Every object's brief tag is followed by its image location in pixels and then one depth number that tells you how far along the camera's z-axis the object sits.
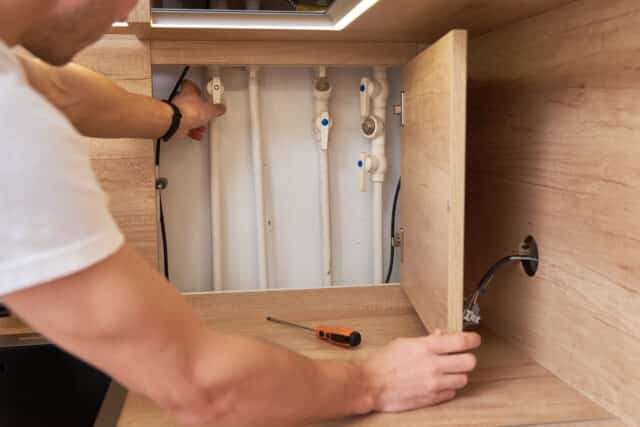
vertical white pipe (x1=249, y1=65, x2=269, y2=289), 1.47
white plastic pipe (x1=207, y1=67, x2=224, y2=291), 1.48
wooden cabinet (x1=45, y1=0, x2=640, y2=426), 0.86
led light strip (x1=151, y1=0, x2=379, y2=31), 1.10
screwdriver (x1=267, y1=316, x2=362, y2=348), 1.15
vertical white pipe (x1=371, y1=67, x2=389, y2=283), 1.49
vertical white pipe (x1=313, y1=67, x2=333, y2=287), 1.48
